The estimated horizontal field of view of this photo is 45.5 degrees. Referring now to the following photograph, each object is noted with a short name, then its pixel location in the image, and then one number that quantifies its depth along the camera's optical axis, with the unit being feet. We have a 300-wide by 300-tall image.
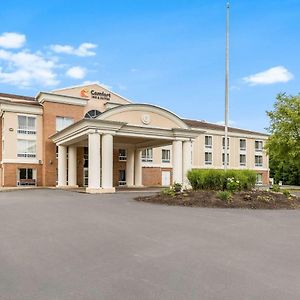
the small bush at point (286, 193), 57.11
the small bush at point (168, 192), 58.74
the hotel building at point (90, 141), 83.05
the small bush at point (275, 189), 61.86
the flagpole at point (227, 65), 75.72
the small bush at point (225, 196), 50.72
